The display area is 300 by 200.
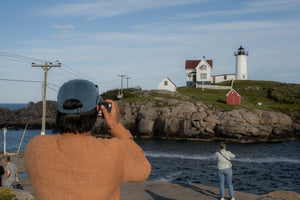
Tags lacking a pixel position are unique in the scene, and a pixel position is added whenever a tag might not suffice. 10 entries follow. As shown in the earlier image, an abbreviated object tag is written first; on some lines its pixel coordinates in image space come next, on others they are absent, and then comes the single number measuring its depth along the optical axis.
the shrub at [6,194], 7.47
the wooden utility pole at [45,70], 33.56
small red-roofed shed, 54.75
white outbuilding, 70.25
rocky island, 47.34
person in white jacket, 12.05
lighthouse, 88.50
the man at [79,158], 1.93
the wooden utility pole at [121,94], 64.75
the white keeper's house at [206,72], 80.25
